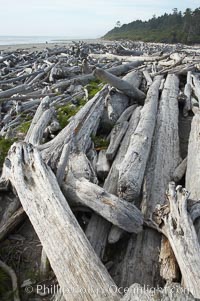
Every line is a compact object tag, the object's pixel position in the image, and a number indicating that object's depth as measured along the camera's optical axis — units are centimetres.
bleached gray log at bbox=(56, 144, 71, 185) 384
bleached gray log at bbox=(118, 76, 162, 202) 359
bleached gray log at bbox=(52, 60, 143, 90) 1074
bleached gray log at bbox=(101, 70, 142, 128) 635
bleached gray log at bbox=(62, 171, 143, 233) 312
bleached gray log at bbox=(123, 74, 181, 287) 301
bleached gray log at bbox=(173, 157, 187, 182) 432
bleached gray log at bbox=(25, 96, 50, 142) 579
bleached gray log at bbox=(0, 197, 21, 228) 382
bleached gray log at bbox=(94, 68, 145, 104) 675
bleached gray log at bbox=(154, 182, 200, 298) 251
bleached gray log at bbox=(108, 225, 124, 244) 320
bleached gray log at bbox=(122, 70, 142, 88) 949
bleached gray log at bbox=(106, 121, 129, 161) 480
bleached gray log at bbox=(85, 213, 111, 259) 317
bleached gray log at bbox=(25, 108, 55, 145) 547
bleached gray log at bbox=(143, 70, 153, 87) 941
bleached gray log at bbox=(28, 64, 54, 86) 1180
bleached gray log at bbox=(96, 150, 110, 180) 443
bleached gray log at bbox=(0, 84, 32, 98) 986
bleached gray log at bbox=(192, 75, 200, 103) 796
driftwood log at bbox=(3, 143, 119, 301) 256
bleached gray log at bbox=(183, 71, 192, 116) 716
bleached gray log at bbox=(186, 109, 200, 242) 378
